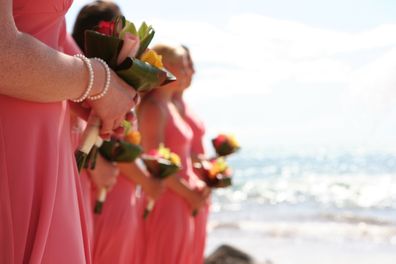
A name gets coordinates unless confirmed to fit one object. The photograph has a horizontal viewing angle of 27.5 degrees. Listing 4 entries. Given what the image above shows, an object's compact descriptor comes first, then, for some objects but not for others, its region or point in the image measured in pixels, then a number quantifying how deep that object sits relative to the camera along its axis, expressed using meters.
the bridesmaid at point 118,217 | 5.39
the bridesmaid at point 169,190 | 6.36
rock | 11.87
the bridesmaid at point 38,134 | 2.37
